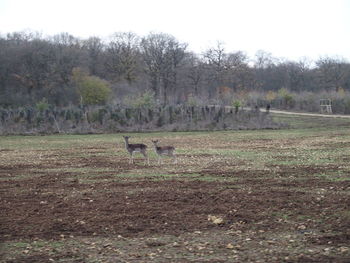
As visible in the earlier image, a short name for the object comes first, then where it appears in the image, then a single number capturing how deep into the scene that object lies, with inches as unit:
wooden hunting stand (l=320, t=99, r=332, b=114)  2952.8
